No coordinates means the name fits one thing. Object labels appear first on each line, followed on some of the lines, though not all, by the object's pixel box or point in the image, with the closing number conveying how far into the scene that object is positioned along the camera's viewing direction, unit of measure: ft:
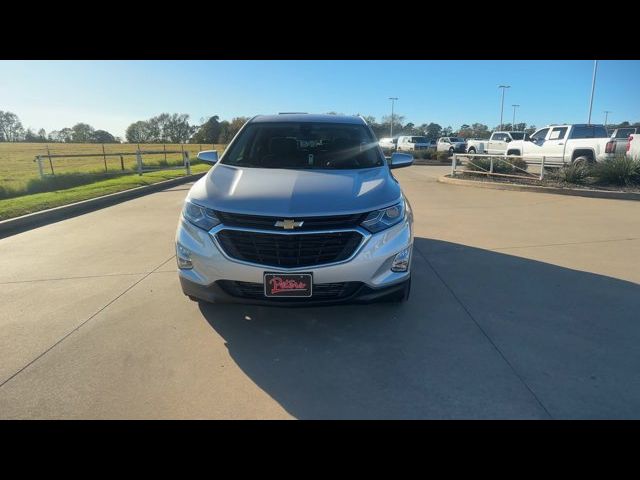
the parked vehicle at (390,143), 123.09
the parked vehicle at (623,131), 55.42
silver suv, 9.27
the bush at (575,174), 37.49
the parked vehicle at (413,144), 116.16
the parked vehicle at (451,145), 102.68
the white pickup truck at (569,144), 44.14
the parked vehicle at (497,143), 76.13
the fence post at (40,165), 45.37
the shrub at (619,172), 35.88
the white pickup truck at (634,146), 38.17
